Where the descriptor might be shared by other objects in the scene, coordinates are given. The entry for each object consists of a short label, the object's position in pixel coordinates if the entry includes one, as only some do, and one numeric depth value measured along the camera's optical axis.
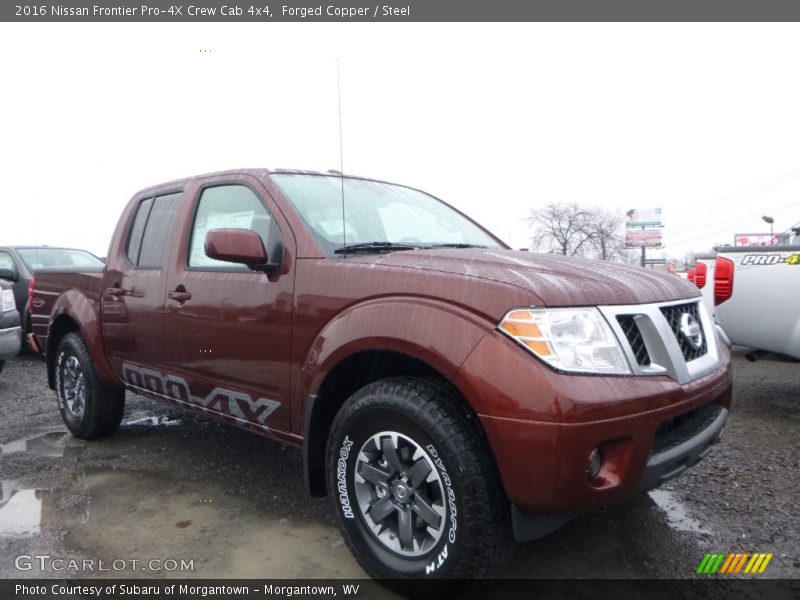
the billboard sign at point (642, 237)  56.69
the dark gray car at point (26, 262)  8.45
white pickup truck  4.41
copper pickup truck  1.94
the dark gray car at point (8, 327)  6.09
